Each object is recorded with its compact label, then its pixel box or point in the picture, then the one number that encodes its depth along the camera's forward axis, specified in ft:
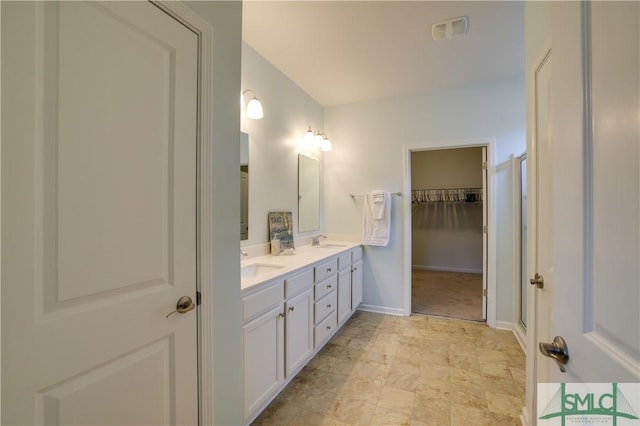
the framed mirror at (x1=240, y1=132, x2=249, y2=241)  7.40
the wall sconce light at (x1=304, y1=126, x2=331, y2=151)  10.49
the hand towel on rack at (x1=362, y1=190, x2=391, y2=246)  10.62
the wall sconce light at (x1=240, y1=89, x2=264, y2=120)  7.16
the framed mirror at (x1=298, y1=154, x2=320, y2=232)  10.14
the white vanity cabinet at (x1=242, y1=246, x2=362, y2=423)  5.05
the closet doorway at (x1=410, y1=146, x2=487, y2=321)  17.06
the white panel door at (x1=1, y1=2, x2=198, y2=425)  2.17
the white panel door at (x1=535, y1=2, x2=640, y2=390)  1.56
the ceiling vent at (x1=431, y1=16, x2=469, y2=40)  6.51
